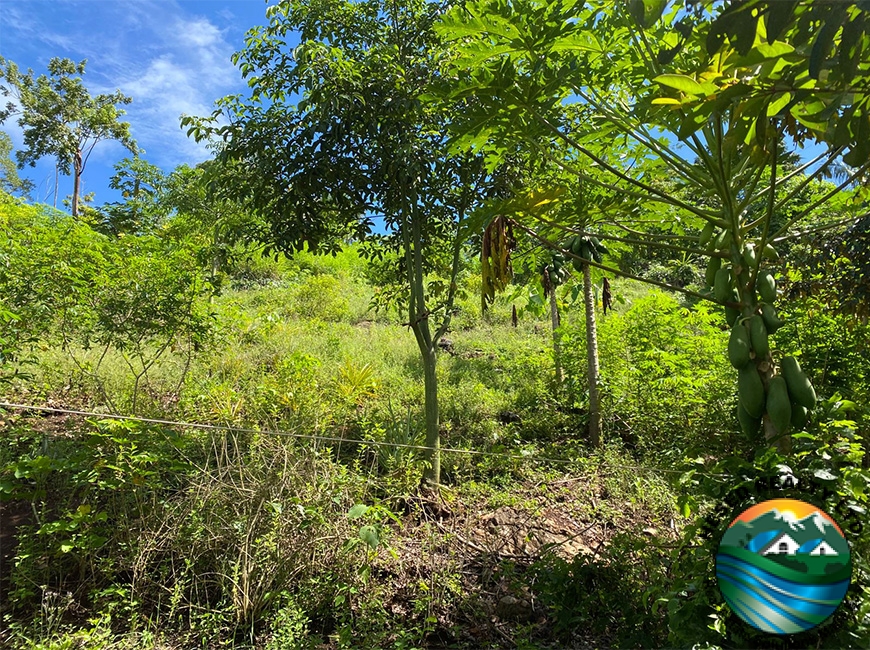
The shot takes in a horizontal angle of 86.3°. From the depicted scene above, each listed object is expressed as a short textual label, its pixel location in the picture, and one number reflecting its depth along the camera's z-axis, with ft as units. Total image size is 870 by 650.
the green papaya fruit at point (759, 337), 4.96
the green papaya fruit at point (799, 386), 4.81
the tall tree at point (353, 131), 10.70
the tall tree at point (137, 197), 29.73
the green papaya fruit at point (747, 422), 5.30
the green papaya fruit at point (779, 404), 4.76
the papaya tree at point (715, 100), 3.40
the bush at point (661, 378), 14.14
